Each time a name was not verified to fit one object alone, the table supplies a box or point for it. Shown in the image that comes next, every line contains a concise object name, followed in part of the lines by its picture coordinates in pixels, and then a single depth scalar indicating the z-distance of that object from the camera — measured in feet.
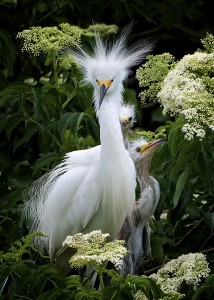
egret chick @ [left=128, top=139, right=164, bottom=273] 36.42
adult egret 34.55
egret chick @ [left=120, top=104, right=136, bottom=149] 37.22
